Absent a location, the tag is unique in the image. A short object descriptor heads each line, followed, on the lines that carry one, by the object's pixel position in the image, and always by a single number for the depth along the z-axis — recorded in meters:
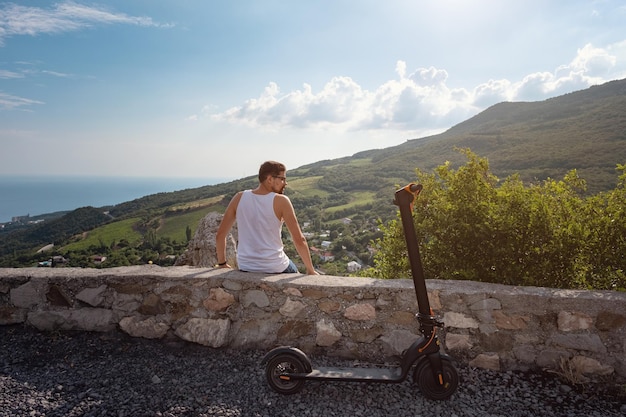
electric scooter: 2.56
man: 3.52
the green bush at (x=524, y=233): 3.47
